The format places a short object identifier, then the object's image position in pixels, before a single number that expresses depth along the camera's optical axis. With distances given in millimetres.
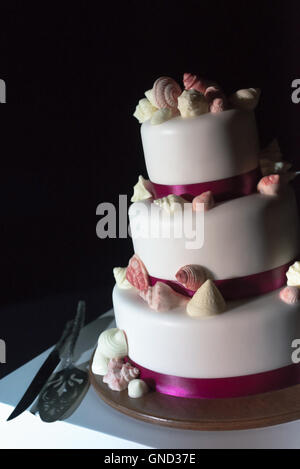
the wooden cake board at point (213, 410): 1448
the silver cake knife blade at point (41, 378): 1570
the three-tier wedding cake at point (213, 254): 1490
